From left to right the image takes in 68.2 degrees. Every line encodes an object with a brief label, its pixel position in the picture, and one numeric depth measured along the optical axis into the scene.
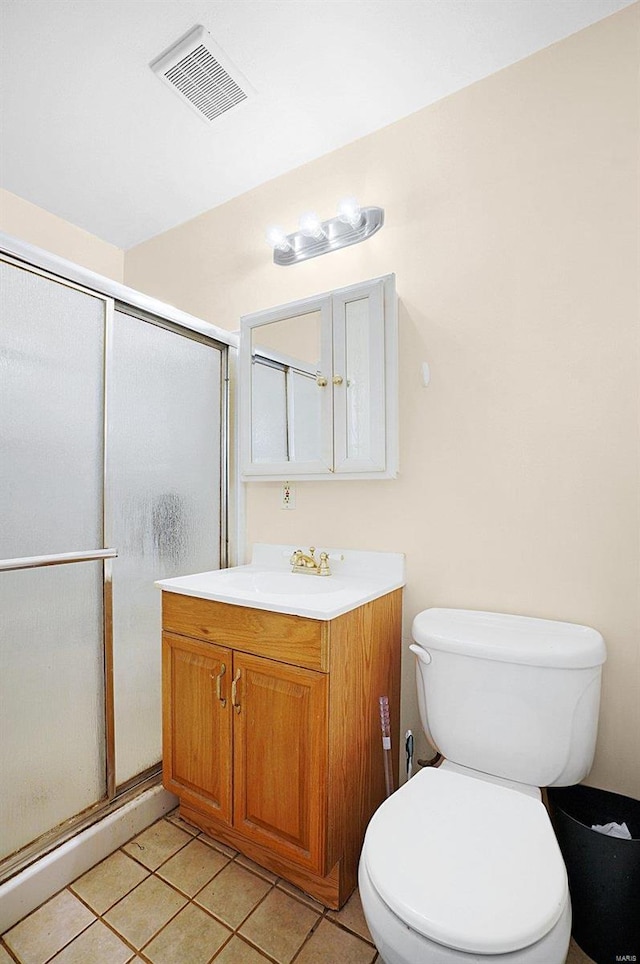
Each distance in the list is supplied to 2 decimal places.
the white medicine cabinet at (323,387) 1.67
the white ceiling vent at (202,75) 1.47
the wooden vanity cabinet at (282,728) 1.29
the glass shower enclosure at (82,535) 1.38
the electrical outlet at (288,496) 1.98
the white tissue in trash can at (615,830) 1.22
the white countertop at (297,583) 1.38
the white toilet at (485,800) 0.81
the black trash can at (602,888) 1.13
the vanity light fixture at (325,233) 1.75
